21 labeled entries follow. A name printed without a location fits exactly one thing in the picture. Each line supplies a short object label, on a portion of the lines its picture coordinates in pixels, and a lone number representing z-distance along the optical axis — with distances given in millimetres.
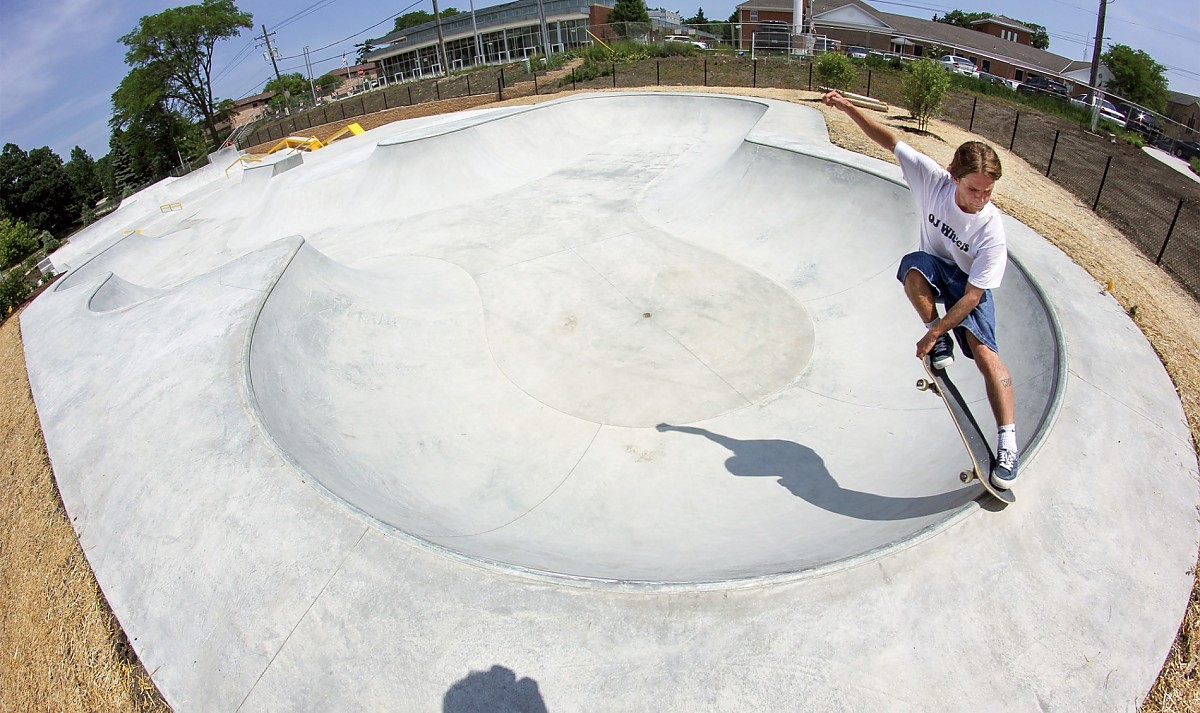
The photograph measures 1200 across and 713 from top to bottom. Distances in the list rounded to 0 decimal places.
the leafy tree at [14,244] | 31078
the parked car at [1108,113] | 25688
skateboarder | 3354
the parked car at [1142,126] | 26194
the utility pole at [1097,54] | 21909
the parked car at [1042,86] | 31375
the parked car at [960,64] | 37688
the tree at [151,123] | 49406
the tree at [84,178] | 69212
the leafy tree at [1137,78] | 52750
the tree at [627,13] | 54375
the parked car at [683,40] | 32631
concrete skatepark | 3137
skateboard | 3678
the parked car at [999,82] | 29453
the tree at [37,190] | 61031
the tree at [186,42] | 47969
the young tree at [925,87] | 15180
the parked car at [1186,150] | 24375
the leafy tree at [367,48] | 69456
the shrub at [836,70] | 19625
